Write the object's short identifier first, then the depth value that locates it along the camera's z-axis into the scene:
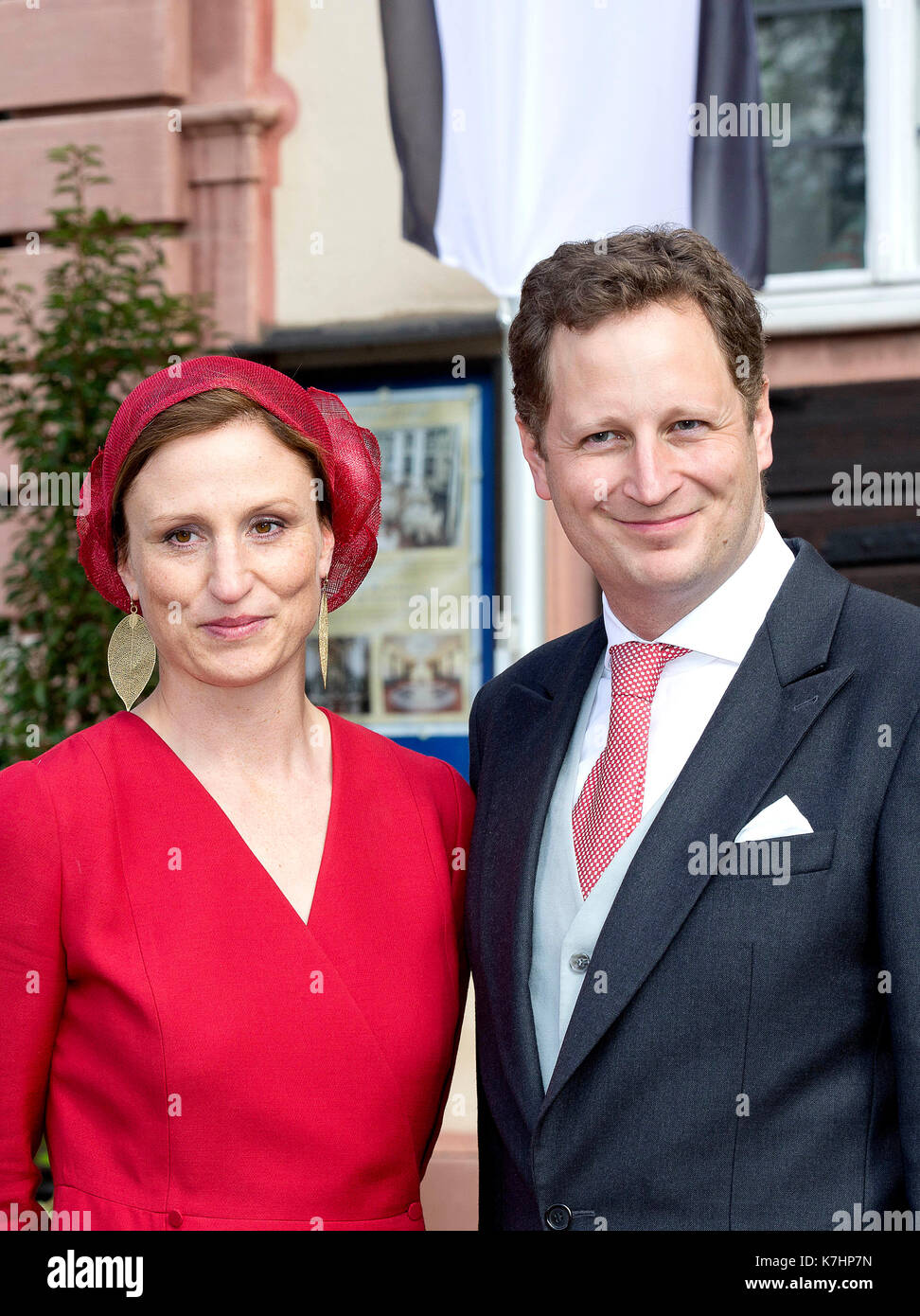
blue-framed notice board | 5.37
